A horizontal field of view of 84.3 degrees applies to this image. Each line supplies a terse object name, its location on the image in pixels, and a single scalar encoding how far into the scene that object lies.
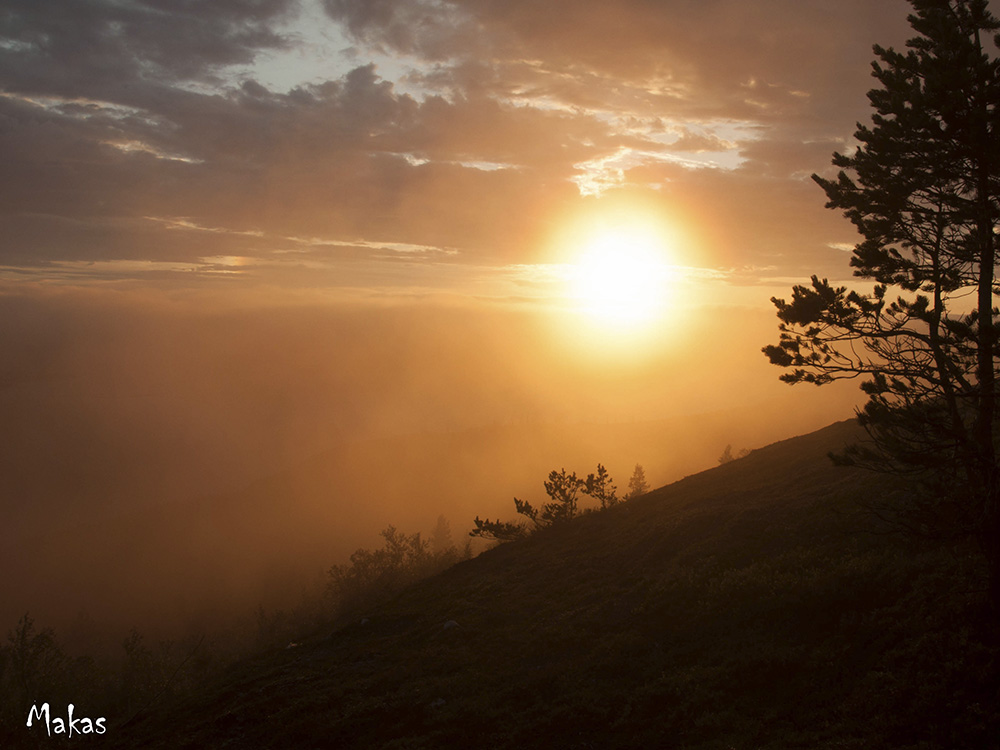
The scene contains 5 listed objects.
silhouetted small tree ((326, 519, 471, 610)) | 61.21
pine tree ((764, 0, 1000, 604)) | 13.60
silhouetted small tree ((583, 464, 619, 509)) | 43.34
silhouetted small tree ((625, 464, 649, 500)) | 89.69
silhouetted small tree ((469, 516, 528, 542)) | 41.34
